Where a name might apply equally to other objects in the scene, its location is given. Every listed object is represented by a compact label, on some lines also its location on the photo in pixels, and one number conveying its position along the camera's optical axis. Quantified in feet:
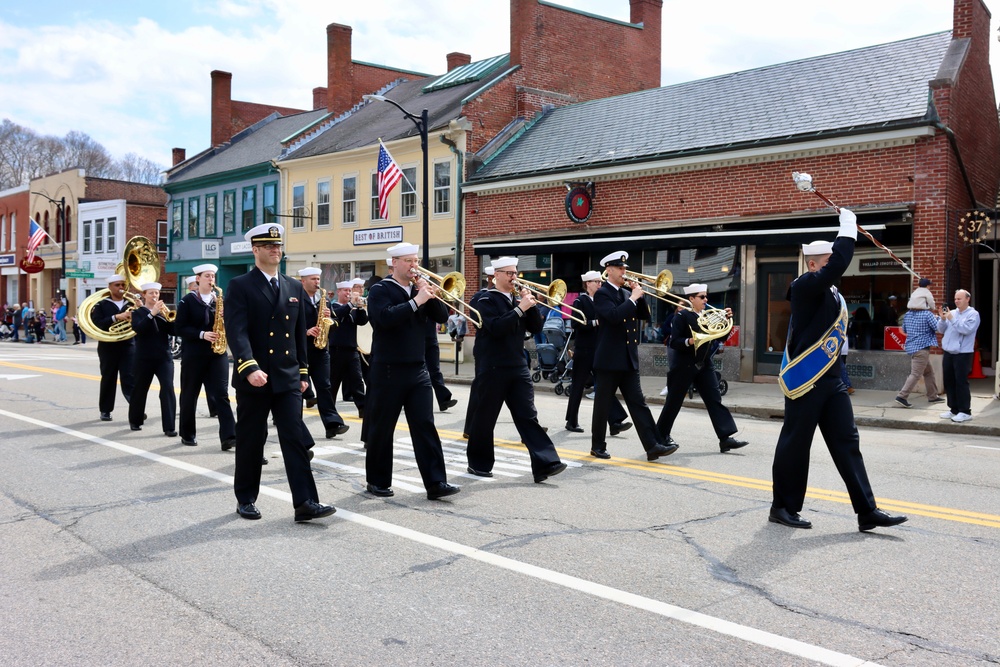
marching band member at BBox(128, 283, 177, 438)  36.06
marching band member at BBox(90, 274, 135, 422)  40.22
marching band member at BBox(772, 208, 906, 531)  20.57
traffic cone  61.62
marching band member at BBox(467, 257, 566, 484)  26.22
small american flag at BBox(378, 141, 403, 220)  79.30
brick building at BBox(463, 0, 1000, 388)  54.29
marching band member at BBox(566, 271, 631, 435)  38.27
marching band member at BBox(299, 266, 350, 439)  35.70
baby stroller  58.59
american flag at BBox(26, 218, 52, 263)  132.98
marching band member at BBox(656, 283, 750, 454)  32.73
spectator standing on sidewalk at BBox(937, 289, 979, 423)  43.16
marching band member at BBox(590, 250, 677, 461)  29.84
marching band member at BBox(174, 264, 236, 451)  32.91
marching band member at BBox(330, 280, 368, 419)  38.88
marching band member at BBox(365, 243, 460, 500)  23.93
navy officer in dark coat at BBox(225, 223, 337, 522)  21.36
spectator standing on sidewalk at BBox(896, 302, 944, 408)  47.55
